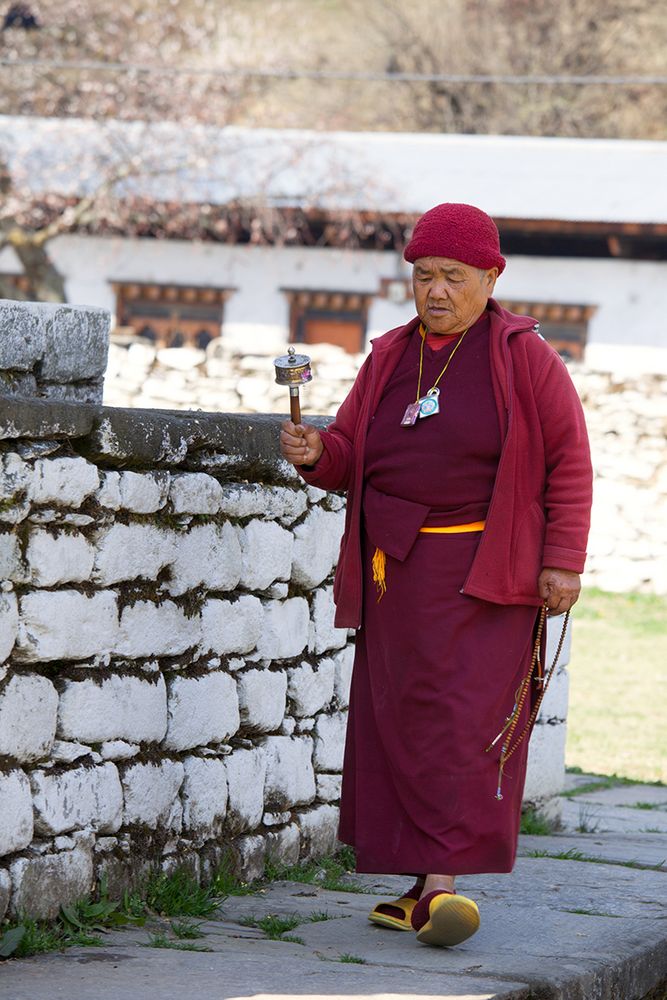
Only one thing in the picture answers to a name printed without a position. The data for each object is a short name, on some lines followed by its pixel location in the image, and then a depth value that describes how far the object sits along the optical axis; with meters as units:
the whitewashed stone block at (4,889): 6.07
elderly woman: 6.60
